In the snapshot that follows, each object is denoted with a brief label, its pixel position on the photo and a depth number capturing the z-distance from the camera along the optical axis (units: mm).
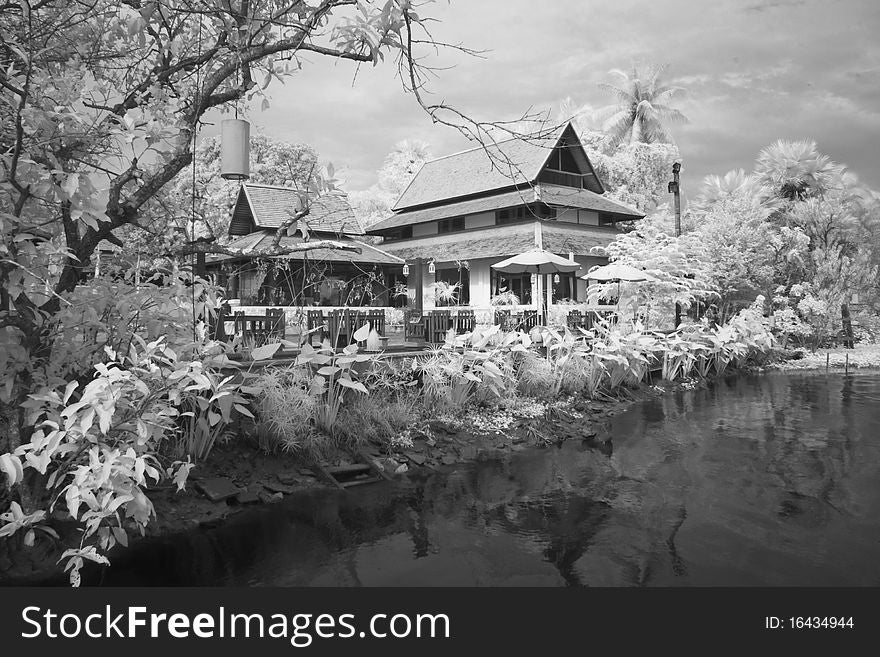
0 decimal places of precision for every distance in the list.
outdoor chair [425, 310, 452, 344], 11906
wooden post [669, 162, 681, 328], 17094
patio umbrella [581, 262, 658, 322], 14367
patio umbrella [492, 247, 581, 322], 14070
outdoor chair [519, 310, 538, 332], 12820
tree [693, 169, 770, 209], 23031
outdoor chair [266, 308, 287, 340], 7988
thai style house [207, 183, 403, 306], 16969
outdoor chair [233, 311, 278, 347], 7945
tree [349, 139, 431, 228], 36938
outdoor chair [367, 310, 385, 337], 10052
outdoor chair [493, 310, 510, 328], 12414
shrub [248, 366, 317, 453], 6254
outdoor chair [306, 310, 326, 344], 9008
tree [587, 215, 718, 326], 16875
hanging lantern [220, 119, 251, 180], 4594
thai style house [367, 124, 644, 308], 20578
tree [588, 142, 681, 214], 30531
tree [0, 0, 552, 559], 3146
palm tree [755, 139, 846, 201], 22312
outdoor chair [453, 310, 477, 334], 12492
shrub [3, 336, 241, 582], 3109
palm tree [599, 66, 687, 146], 33969
